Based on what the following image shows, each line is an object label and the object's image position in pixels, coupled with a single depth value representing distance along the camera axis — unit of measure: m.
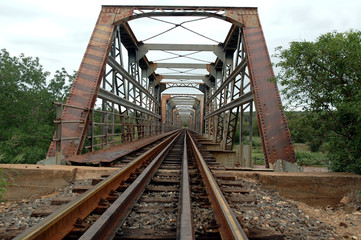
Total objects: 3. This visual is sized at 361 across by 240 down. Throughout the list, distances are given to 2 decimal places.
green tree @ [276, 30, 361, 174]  4.27
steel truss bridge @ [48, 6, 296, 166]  6.93
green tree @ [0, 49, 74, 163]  14.63
